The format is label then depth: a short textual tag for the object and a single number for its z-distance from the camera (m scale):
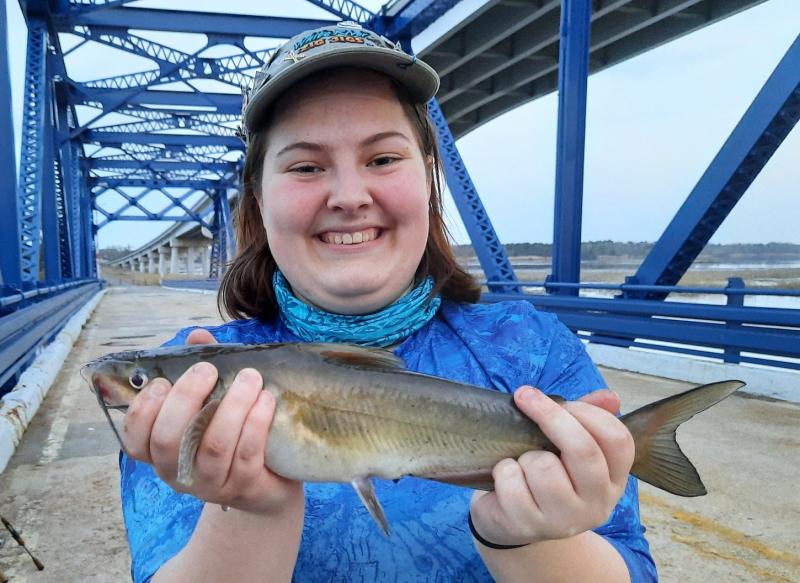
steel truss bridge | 6.44
